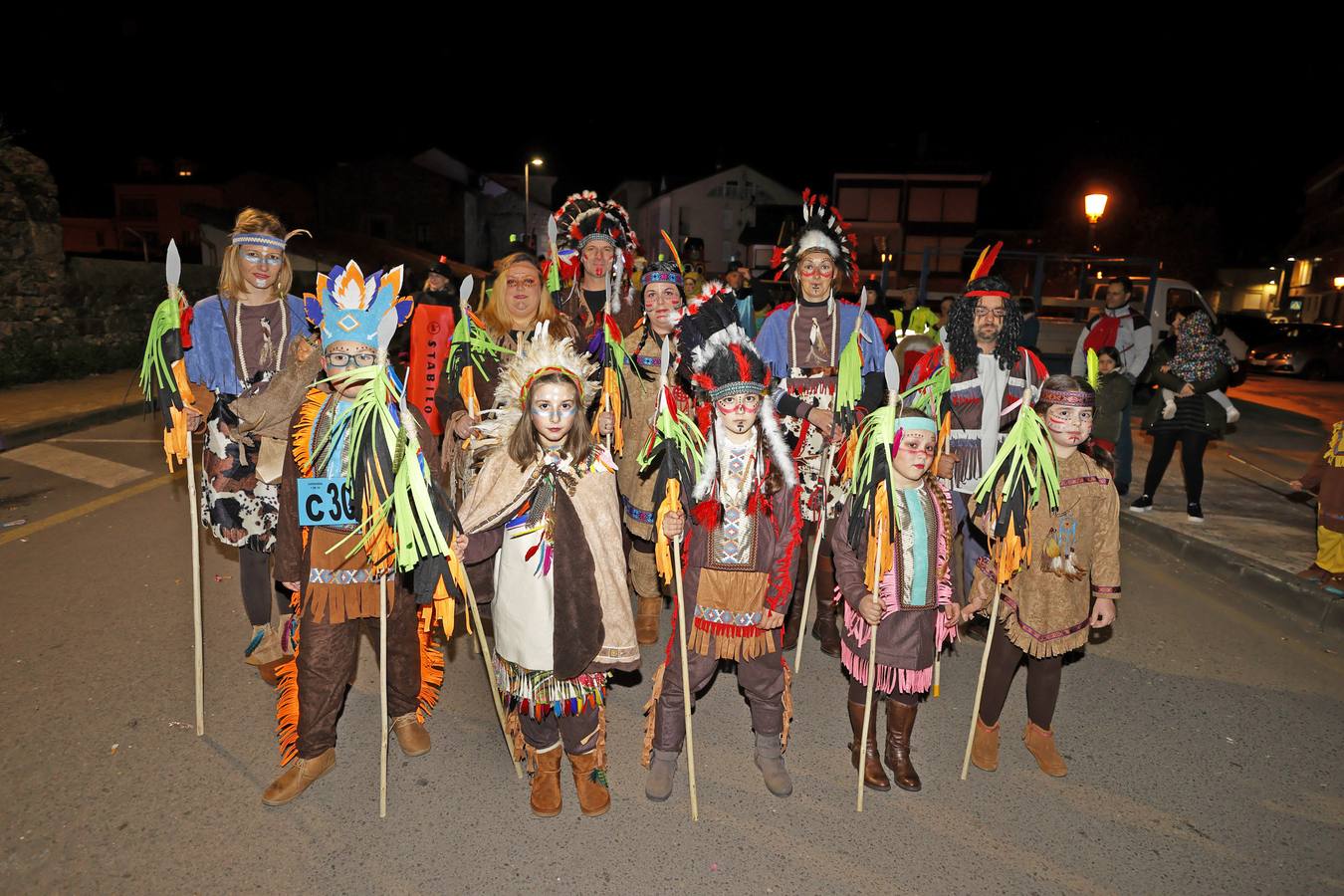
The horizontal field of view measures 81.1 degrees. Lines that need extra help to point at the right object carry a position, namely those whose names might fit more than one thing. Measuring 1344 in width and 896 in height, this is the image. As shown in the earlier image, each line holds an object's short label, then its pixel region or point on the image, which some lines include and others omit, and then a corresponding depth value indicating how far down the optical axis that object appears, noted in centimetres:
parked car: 2047
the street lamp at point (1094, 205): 1172
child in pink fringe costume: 341
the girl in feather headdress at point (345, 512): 307
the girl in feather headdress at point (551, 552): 307
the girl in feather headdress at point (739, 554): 335
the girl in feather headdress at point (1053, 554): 349
